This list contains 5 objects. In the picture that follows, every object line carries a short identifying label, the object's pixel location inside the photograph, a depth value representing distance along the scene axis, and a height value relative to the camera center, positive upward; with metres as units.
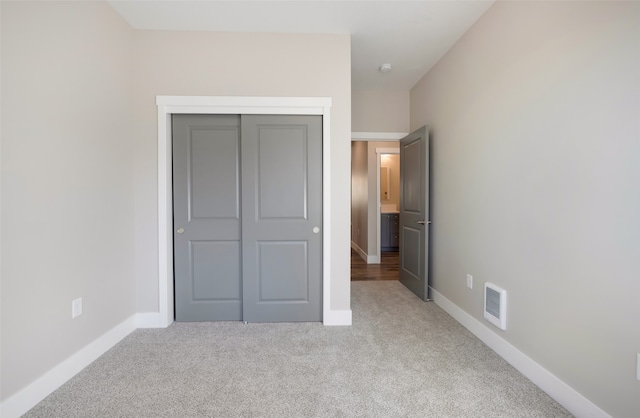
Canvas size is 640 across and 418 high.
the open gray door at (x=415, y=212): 3.21 -0.15
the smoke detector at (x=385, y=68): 3.15 +1.48
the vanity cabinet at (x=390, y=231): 6.29 -0.70
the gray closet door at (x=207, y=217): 2.65 -0.16
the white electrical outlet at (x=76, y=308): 1.87 -0.72
